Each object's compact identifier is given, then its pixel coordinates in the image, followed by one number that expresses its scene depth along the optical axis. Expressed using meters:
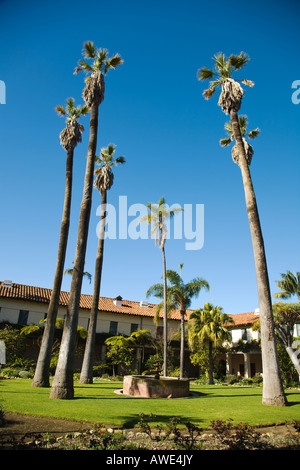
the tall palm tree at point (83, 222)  13.27
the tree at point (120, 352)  32.53
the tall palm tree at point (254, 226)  13.12
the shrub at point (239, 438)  5.71
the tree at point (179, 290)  32.03
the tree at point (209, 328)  31.94
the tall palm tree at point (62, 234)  16.81
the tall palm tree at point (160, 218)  30.25
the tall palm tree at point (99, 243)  21.19
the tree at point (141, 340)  35.66
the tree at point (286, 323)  29.47
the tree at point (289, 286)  32.38
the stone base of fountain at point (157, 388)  15.82
